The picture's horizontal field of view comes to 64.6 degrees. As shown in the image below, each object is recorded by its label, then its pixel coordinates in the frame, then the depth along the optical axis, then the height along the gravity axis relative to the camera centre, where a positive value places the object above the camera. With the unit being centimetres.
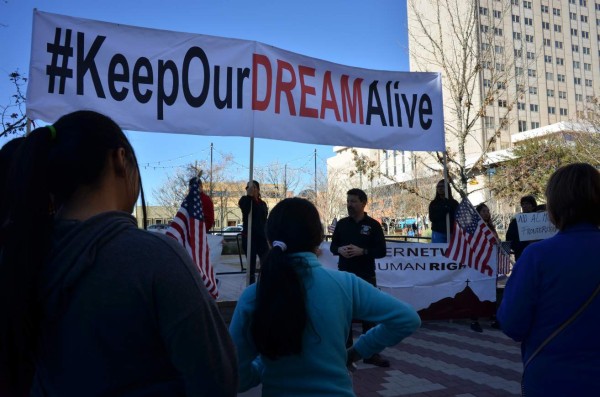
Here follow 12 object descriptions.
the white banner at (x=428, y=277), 752 -73
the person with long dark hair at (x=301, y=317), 178 -33
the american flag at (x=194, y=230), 480 +4
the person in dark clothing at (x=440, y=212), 751 +33
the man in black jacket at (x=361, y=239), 541 -7
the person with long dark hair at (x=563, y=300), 200 -30
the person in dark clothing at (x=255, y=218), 709 +25
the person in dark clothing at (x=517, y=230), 746 +4
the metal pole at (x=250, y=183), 532 +66
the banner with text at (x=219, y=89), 502 +177
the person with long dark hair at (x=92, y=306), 109 -17
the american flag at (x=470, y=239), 704 -10
